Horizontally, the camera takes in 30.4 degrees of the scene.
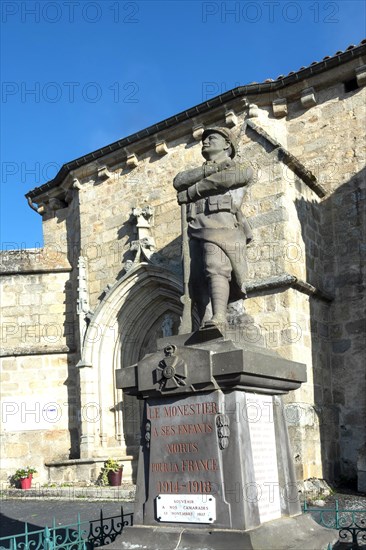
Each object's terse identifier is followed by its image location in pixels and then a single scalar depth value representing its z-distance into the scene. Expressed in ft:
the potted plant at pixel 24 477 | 45.55
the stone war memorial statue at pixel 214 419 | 15.29
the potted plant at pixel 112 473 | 42.09
